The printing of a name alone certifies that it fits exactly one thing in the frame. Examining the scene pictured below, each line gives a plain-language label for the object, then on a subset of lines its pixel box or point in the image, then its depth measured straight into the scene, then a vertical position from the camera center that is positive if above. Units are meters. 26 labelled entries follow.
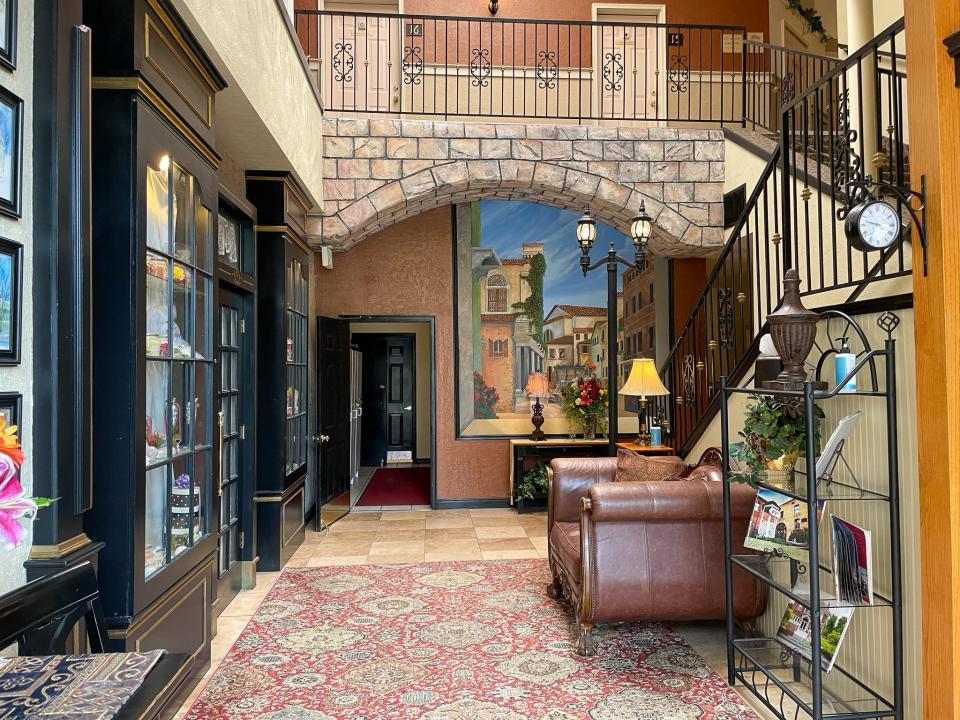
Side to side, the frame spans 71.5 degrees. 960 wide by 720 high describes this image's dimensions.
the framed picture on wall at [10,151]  1.65 +0.59
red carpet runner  7.60 -1.38
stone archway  5.48 +1.74
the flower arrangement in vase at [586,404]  6.94 -0.28
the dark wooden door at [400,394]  10.70 -0.24
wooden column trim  2.03 +0.05
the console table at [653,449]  5.90 -0.66
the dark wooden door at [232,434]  4.14 -0.35
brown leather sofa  3.16 -0.85
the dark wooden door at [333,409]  6.07 -0.28
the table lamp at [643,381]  5.32 -0.04
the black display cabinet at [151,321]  2.20 +0.22
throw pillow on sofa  3.87 -0.54
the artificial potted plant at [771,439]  2.79 -0.28
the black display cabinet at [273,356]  4.64 +0.17
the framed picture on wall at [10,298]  1.67 +0.22
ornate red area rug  2.74 -1.36
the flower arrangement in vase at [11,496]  1.14 -0.20
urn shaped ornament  2.63 +0.17
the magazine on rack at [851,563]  2.37 -0.69
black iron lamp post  4.67 +0.84
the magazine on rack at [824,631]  2.45 -0.98
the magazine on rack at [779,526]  2.58 -0.60
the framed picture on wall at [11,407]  1.69 -0.06
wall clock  2.21 +0.50
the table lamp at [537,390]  6.95 -0.14
